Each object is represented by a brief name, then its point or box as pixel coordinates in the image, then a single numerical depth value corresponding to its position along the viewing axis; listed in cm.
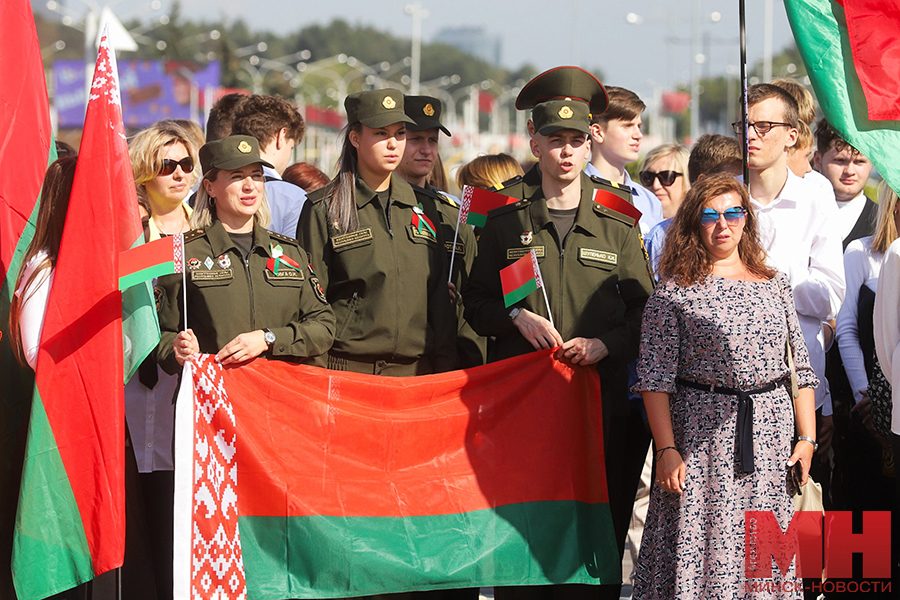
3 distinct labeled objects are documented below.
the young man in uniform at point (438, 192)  1180
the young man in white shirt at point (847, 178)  1365
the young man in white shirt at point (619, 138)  1438
